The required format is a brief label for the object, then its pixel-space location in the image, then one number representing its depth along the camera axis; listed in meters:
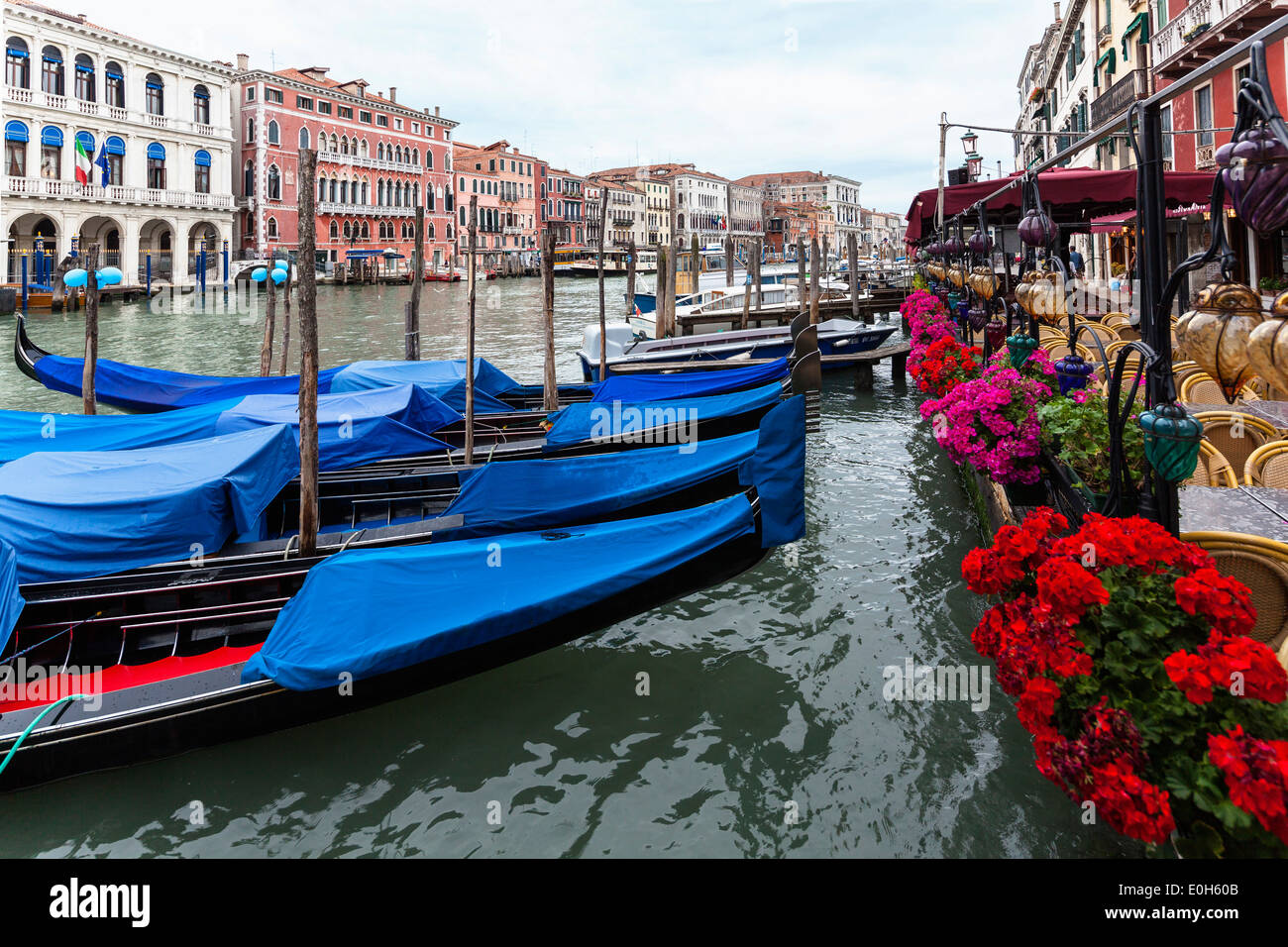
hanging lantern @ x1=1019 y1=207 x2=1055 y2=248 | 3.77
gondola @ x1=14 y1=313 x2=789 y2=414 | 7.96
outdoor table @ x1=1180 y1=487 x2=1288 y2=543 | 2.49
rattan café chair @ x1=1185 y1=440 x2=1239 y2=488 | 3.39
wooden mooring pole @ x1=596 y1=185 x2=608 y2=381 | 10.81
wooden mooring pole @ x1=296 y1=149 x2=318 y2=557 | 4.50
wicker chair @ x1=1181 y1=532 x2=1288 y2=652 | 2.32
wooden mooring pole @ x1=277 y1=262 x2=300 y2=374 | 11.60
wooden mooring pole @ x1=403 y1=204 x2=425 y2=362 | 11.86
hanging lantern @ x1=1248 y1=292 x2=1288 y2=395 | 1.54
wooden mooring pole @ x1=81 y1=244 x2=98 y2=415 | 8.59
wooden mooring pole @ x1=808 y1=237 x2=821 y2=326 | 14.11
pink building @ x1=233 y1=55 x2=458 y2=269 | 37.97
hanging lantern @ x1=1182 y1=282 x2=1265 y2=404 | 1.71
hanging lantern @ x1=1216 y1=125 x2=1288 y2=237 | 1.57
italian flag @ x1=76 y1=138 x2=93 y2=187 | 27.40
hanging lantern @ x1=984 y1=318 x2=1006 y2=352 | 6.47
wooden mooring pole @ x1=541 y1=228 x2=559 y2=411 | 8.61
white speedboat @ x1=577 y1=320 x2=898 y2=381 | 12.45
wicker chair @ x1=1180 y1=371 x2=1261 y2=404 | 4.69
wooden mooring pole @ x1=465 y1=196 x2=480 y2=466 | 6.49
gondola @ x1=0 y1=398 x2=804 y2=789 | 3.42
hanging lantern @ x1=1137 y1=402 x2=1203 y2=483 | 1.91
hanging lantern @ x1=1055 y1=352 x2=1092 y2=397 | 3.21
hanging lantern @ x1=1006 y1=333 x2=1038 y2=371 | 4.08
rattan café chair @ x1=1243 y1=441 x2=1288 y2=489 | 3.33
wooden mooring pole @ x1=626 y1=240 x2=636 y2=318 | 18.40
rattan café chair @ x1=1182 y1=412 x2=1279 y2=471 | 3.78
